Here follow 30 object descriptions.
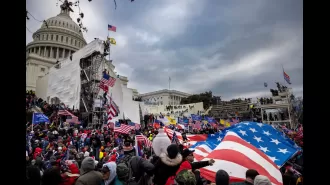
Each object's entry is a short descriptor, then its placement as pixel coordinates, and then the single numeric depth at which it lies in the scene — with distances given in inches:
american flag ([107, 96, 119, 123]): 694.0
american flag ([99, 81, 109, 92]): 860.2
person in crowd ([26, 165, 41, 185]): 127.4
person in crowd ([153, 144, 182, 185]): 127.0
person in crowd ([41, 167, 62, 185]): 112.3
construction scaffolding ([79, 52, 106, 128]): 1034.7
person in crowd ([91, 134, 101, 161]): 479.5
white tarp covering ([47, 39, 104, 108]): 1117.7
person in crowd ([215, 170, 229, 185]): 121.5
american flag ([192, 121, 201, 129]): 959.4
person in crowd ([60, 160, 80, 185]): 126.0
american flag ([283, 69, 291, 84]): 1213.4
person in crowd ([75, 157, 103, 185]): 118.7
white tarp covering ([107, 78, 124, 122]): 1038.4
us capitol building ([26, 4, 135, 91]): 2368.4
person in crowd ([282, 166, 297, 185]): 207.3
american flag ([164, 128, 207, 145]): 444.4
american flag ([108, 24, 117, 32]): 958.5
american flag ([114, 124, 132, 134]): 508.4
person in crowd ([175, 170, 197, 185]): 102.4
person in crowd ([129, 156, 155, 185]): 145.6
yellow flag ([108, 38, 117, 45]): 1042.1
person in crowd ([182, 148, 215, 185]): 142.8
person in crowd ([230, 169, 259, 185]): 127.1
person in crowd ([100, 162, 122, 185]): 137.1
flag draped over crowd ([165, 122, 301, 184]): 187.6
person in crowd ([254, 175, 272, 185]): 112.6
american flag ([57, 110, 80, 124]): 722.1
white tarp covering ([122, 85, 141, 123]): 1171.3
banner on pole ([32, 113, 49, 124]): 540.4
